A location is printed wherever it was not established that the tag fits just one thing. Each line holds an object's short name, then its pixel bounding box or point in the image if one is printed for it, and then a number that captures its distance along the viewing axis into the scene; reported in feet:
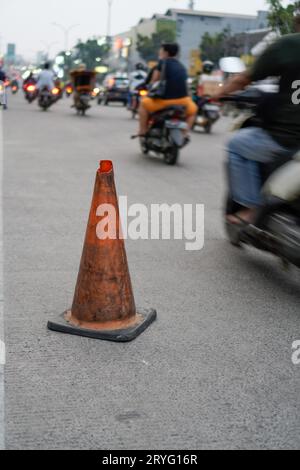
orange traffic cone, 13.17
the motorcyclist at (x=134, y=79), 83.31
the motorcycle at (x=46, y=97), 86.54
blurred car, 129.80
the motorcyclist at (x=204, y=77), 63.16
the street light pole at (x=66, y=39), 362.74
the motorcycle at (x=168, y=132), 38.86
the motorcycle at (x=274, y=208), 14.99
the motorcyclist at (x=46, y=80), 86.28
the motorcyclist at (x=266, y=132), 15.80
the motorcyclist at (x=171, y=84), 39.06
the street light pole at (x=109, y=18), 319.68
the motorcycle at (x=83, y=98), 80.07
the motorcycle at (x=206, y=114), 64.75
